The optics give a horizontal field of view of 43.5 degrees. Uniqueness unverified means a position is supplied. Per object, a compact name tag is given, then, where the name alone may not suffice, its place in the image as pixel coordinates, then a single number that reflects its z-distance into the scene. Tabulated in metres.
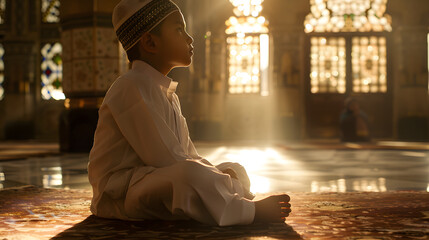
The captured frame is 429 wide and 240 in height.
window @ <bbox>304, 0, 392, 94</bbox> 10.98
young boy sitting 1.62
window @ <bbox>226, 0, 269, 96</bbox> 11.39
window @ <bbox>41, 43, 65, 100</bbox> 12.46
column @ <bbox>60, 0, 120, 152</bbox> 6.62
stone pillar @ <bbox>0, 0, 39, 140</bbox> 12.22
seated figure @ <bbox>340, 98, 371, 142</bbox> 9.31
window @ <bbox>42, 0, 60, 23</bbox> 12.52
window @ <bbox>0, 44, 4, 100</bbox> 12.62
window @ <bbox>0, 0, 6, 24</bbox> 12.55
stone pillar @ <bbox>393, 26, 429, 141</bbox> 10.66
